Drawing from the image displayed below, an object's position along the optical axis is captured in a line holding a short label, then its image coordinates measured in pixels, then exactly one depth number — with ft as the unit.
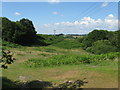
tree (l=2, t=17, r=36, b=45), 77.28
